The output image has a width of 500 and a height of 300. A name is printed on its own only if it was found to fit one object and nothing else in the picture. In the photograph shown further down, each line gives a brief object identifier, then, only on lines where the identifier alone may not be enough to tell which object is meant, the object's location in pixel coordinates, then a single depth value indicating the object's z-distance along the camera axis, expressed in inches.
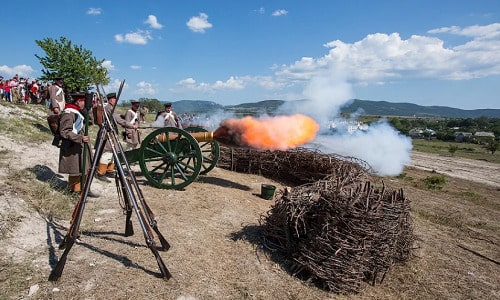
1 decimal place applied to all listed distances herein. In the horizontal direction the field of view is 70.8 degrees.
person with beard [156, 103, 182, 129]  426.3
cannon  314.8
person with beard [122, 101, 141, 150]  374.9
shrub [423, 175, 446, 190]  727.6
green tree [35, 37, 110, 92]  642.2
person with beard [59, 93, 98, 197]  239.1
